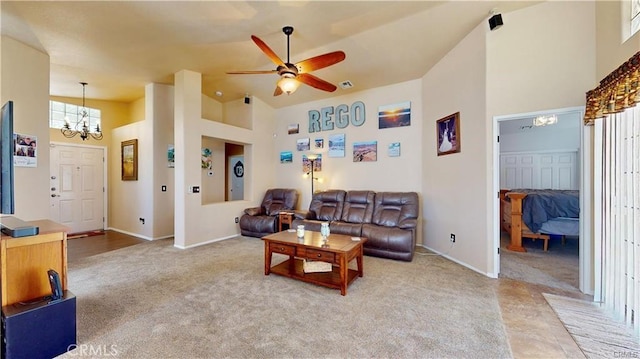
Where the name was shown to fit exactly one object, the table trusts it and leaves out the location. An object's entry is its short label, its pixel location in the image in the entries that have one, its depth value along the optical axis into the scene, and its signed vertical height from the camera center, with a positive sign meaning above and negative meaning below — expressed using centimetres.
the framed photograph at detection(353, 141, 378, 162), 512 +56
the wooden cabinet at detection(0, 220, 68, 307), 175 -63
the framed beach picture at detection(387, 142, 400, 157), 488 +57
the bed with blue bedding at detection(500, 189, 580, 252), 411 -64
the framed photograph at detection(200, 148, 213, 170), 594 +48
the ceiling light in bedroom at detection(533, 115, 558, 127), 475 +110
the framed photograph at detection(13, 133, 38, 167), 317 +38
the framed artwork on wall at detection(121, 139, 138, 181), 558 +44
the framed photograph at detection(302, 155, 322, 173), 578 +33
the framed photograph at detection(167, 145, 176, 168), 548 +53
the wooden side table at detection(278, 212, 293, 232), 510 -83
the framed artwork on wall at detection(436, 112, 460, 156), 370 +69
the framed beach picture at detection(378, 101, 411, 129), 478 +124
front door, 549 -17
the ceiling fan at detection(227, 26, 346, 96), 281 +134
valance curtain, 190 +73
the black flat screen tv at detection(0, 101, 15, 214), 183 +14
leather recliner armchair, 515 -75
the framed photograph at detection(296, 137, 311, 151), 596 +82
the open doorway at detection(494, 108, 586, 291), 431 +37
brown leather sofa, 380 -73
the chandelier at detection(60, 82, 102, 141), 550 +115
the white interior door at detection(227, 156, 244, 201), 684 +4
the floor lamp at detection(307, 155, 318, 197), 548 +40
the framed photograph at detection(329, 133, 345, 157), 550 +75
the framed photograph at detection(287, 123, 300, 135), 610 +124
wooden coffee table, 273 -89
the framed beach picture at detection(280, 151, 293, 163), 620 +55
